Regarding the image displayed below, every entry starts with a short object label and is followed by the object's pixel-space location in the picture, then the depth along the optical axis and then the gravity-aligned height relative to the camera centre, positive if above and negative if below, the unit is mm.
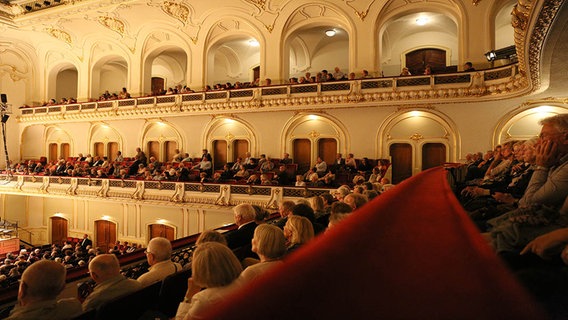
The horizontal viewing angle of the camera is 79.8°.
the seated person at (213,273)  1835 -629
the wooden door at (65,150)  19609 +525
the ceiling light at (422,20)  15445 +6474
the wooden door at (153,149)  17047 +524
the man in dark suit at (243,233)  3346 -764
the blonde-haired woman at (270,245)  2334 -588
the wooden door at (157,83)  22000 +4954
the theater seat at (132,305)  2039 -936
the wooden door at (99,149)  18547 +560
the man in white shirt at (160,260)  2803 -874
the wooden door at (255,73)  19984 +5117
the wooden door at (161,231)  14198 -3034
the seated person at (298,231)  2816 -596
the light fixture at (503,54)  10200 +3272
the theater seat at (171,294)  2422 -975
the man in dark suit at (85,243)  13300 -3353
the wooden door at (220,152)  15682 +332
